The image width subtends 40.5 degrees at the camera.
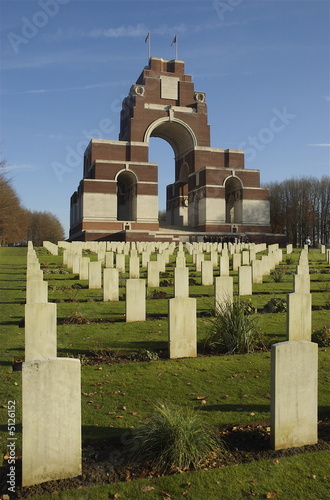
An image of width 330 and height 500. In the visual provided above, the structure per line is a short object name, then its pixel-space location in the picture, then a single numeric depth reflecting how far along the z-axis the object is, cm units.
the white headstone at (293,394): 355
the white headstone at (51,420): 306
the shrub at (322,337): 677
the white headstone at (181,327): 613
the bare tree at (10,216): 4125
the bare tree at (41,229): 7944
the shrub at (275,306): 927
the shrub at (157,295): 1119
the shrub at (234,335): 654
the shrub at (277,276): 1413
